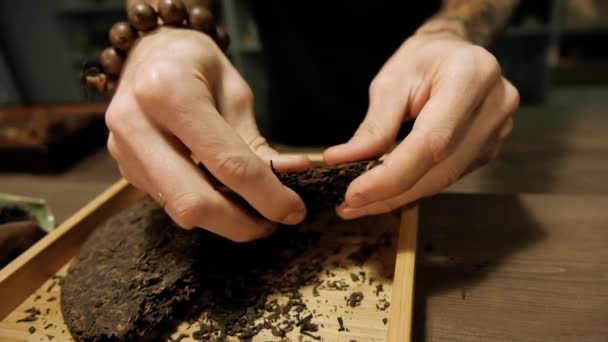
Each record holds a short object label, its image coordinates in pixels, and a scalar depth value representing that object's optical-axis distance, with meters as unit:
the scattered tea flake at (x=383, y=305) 0.32
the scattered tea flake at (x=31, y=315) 0.33
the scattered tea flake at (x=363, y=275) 0.34
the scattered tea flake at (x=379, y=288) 0.33
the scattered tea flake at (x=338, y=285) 0.33
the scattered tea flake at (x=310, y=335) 0.30
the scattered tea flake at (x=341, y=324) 0.31
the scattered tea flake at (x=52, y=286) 0.35
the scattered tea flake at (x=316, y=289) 0.33
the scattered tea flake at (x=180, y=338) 0.31
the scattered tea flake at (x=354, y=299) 0.32
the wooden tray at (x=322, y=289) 0.30
